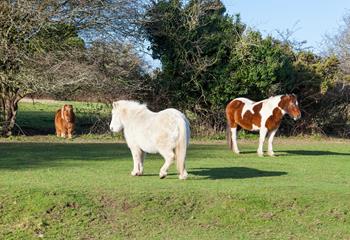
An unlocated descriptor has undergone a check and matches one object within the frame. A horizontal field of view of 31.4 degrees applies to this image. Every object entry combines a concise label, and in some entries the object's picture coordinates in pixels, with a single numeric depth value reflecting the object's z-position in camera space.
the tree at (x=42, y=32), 21.77
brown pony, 22.61
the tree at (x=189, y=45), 25.36
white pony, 11.75
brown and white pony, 18.02
